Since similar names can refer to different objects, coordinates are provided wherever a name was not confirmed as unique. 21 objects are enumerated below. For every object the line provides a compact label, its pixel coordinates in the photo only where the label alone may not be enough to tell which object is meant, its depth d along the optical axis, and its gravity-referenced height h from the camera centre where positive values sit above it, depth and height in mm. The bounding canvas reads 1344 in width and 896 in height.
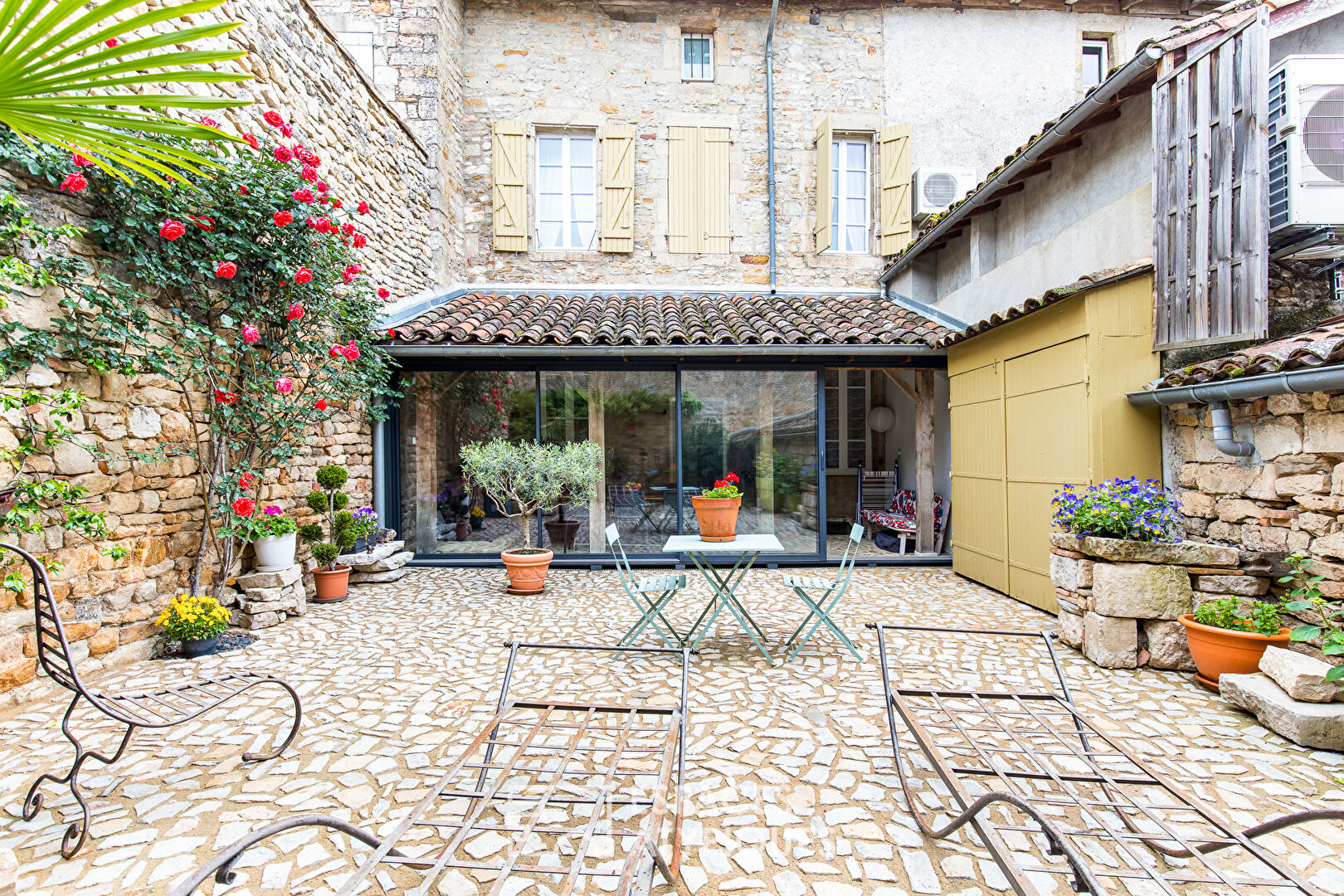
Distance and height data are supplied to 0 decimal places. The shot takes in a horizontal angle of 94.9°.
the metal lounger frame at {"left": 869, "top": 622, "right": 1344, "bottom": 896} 1580 -1333
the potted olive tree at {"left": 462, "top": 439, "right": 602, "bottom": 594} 5762 -288
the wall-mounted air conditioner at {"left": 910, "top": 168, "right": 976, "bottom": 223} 8492 +3592
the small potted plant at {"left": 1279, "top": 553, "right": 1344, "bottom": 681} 2592 -805
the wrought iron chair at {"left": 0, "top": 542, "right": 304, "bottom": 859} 2152 -1028
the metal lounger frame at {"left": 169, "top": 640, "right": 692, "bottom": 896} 1522 -1081
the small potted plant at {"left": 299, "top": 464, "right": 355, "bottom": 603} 5488 -774
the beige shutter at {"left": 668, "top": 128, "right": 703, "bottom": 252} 8750 +3723
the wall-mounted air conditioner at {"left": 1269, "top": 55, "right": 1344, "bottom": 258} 3613 +1790
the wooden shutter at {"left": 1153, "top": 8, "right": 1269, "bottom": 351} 3594 +1566
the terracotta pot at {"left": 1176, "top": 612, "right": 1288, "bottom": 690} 3276 -1109
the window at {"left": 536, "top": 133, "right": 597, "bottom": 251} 8766 +3631
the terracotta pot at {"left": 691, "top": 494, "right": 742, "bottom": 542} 5020 -549
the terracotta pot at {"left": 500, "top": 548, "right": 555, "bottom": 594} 5730 -1135
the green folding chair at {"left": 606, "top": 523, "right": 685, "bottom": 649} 3834 -892
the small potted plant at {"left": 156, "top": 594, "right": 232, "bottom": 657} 3990 -1132
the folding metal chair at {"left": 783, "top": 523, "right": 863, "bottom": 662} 3781 -1000
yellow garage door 4629 -99
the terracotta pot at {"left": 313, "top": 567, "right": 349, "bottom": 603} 5477 -1206
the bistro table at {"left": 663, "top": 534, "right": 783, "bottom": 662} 4016 -755
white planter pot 4801 -806
